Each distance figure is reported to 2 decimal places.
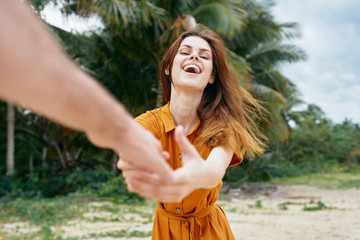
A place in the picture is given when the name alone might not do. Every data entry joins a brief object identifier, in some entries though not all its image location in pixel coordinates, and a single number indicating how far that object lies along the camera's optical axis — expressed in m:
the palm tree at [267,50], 11.94
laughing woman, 1.88
